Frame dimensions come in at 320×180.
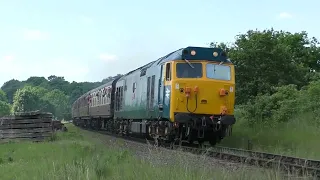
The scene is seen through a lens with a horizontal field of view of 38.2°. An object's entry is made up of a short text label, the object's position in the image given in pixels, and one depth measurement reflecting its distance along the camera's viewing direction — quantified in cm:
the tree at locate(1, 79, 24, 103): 18688
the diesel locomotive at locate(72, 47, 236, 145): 1608
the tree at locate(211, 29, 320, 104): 2700
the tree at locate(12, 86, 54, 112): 11138
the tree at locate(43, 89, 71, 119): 13262
